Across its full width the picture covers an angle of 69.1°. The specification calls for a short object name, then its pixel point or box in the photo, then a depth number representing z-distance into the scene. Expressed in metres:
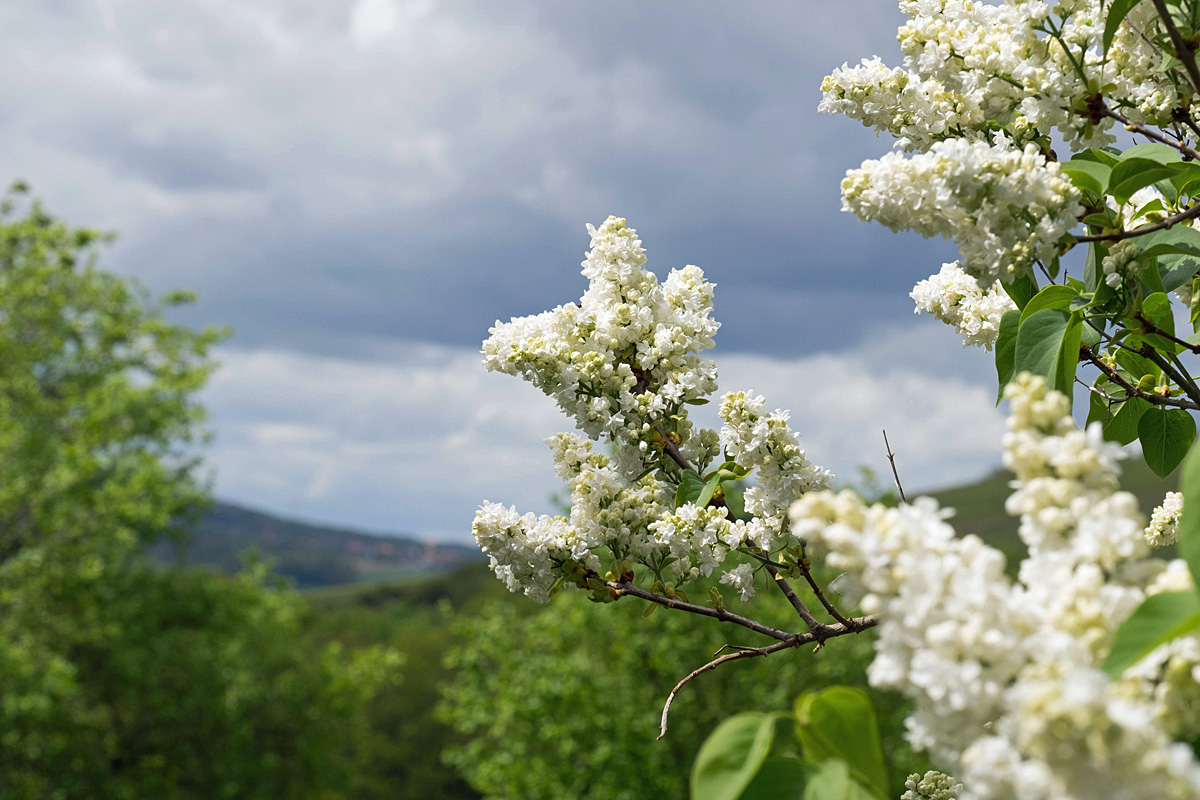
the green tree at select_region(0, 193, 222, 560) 19.86
